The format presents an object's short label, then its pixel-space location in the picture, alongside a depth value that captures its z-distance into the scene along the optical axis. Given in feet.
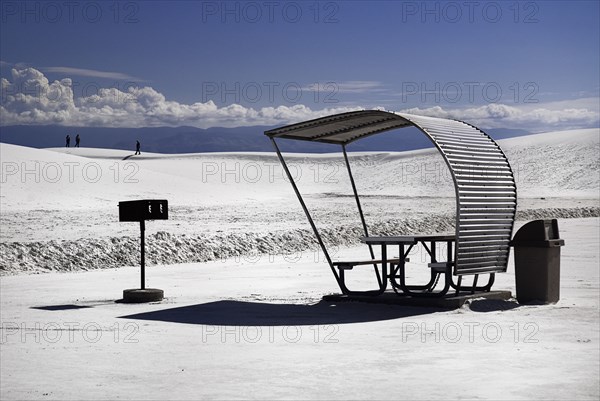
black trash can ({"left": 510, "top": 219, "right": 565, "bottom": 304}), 46.50
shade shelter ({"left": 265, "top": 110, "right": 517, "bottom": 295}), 44.91
